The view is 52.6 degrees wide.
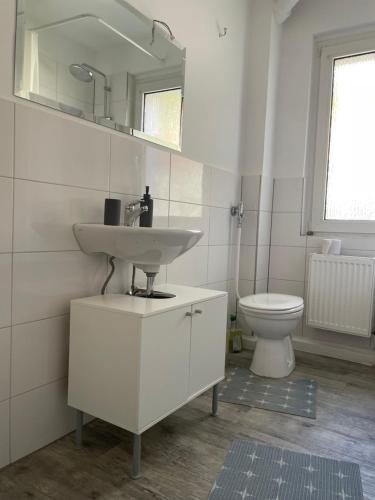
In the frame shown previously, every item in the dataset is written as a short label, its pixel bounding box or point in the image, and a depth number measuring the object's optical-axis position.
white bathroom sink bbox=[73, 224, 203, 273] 1.36
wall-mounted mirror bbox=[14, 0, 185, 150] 1.32
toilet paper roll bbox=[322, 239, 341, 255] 2.53
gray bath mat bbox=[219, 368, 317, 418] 1.84
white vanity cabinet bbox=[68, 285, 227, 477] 1.27
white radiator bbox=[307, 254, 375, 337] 2.39
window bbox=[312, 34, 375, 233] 2.55
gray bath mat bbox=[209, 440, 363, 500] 1.24
